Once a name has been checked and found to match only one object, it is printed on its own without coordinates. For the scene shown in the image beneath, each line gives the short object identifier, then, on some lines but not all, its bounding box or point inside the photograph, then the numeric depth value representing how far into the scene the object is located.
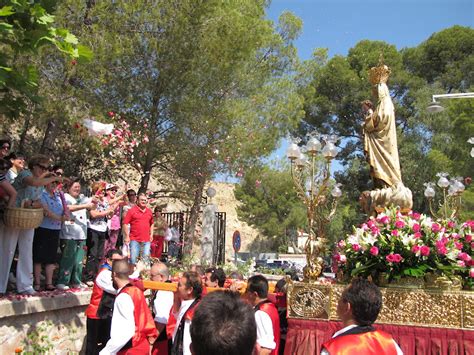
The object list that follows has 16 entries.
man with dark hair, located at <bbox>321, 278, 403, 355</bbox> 2.87
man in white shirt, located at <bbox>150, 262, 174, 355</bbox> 5.59
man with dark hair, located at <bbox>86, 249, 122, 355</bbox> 5.60
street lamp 14.29
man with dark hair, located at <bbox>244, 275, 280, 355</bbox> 4.38
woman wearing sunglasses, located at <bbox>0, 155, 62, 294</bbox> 6.39
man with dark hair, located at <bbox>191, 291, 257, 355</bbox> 1.82
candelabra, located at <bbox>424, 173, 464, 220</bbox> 11.01
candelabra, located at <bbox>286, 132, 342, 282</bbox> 5.60
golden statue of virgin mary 7.02
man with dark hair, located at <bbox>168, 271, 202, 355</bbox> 4.21
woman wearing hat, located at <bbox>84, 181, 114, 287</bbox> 8.44
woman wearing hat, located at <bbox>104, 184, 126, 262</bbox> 9.20
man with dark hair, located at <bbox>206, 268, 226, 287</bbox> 6.14
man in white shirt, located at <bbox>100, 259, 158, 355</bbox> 4.30
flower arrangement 4.80
